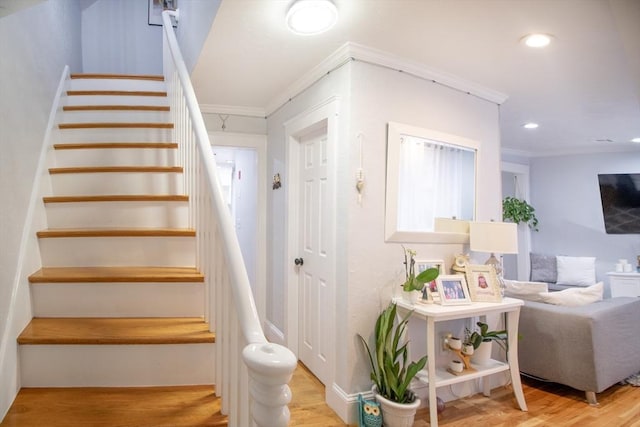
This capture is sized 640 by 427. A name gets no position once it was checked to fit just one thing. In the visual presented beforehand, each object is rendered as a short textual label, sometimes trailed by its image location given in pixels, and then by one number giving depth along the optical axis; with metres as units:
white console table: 2.18
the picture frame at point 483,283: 2.50
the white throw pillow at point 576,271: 5.07
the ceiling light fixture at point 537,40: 2.03
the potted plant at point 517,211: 5.48
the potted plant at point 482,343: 2.56
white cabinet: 4.63
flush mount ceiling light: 1.75
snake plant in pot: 2.12
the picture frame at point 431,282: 2.37
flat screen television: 5.00
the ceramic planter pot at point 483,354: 2.56
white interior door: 2.60
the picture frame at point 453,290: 2.37
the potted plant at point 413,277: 2.22
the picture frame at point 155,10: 4.66
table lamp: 2.55
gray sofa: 2.63
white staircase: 1.40
